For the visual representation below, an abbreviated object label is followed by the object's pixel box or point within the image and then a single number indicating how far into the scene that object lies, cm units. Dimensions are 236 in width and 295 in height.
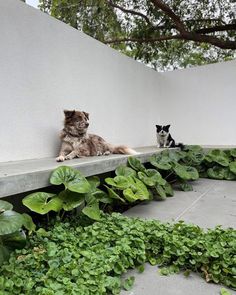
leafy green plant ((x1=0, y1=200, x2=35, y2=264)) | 153
